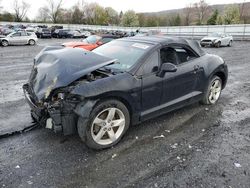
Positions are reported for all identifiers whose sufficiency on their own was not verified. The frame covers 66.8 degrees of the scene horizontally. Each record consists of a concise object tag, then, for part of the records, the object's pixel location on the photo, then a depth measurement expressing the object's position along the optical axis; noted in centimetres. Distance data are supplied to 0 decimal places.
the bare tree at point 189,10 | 6531
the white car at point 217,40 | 1778
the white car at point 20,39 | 1800
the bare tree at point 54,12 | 6772
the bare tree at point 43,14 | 7397
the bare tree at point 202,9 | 6137
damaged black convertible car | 274
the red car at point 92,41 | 1051
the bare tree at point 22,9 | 7315
